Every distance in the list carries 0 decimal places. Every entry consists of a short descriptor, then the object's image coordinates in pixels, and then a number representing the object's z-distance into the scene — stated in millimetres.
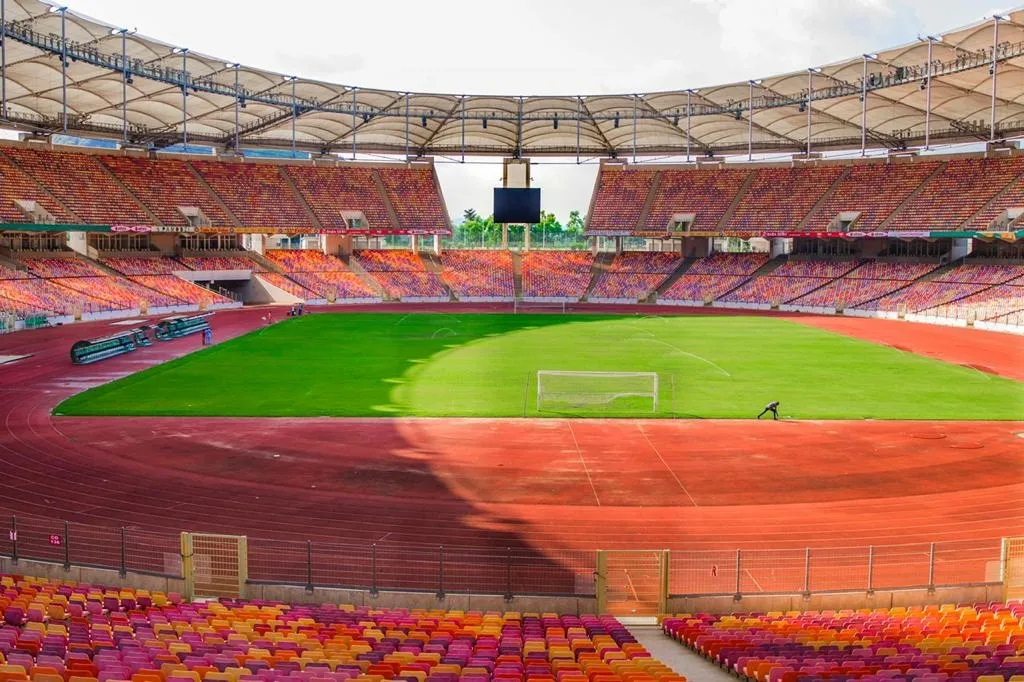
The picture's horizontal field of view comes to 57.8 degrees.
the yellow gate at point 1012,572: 16703
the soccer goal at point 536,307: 80500
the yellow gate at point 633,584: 16094
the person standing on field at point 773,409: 32094
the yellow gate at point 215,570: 16516
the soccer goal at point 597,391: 35125
